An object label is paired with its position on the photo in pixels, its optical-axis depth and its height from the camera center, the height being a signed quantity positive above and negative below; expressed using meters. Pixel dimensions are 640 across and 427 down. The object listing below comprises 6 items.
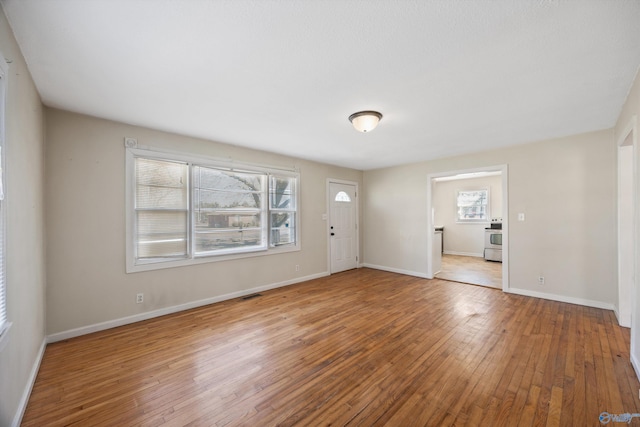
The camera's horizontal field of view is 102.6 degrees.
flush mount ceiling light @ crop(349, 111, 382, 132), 2.87 +1.06
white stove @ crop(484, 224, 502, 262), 7.10 -0.90
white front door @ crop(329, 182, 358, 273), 5.94 -0.34
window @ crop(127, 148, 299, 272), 3.37 +0.06
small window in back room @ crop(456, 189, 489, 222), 7.96 +0.23
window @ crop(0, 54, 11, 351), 1.46 -0.03
